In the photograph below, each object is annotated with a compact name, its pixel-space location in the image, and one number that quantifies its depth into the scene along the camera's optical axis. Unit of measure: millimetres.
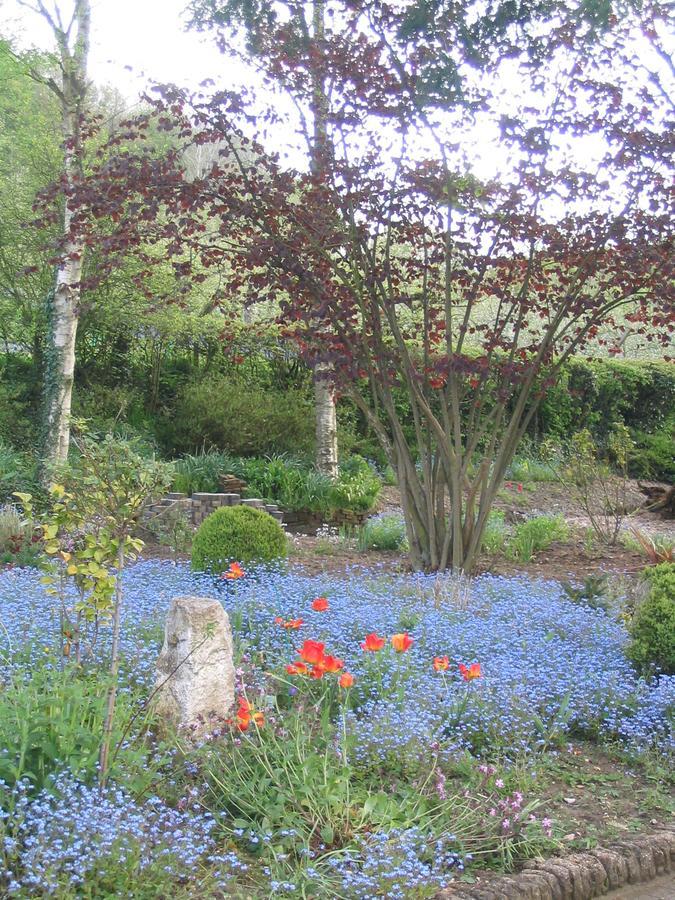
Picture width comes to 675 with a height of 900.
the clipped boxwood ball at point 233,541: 6605
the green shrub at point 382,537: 8703
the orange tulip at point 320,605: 3762
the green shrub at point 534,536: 8180
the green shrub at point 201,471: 10336
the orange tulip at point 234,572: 4346
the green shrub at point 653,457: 15014
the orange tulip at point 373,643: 3146
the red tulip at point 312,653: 2979
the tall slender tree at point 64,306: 9781
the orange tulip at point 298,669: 3135
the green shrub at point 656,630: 4293
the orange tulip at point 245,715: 2961
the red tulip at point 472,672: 3191
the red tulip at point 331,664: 3000
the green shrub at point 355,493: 10188
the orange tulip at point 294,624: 3590
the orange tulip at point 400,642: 3207
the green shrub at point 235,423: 12094
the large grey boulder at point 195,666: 3305
